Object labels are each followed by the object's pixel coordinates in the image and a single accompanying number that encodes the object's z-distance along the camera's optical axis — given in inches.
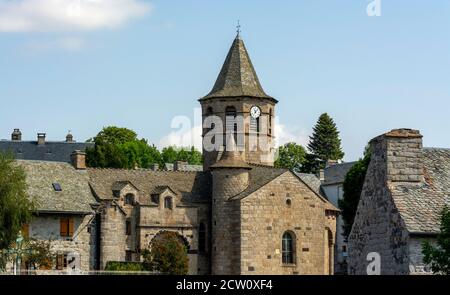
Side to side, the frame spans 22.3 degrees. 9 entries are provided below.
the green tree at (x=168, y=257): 2750.0
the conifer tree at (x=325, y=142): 5329.7
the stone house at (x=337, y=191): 3873.0
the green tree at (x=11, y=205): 2346.2
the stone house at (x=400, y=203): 1248.2
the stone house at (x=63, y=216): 2738.7
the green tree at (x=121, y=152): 4138.8
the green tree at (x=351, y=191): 3363.7
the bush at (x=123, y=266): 2572.6
